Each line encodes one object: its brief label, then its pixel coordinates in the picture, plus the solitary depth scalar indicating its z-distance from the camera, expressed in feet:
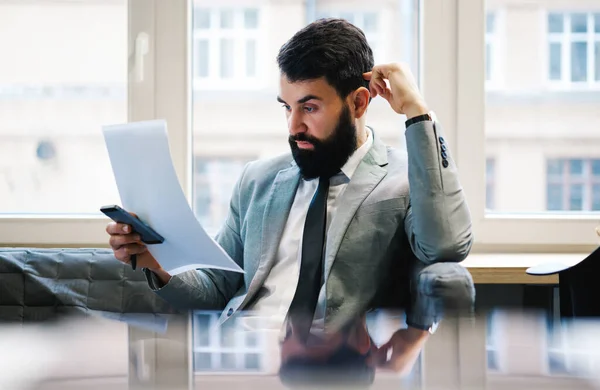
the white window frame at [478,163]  7.84
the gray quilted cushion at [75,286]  6.52
